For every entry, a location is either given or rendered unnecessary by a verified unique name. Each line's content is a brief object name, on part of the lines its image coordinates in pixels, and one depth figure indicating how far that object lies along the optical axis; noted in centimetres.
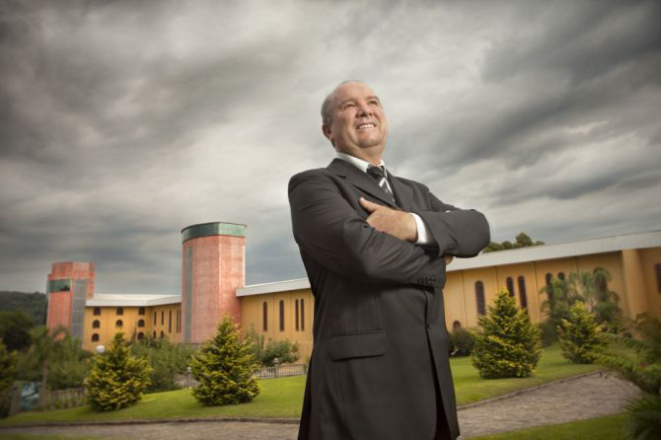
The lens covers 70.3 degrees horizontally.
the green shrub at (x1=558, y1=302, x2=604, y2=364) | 1689
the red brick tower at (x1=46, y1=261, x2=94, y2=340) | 5119
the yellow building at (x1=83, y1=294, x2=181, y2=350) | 5147
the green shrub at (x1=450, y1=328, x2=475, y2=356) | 2411
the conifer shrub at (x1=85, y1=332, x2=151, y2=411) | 1813
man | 158
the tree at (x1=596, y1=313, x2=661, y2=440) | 514
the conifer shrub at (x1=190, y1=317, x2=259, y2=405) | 1617
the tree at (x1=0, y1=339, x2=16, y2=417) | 2245
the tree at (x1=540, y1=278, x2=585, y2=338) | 2167
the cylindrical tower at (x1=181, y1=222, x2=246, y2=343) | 3897
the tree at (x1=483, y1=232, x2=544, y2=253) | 3838
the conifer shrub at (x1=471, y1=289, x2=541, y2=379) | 1538
